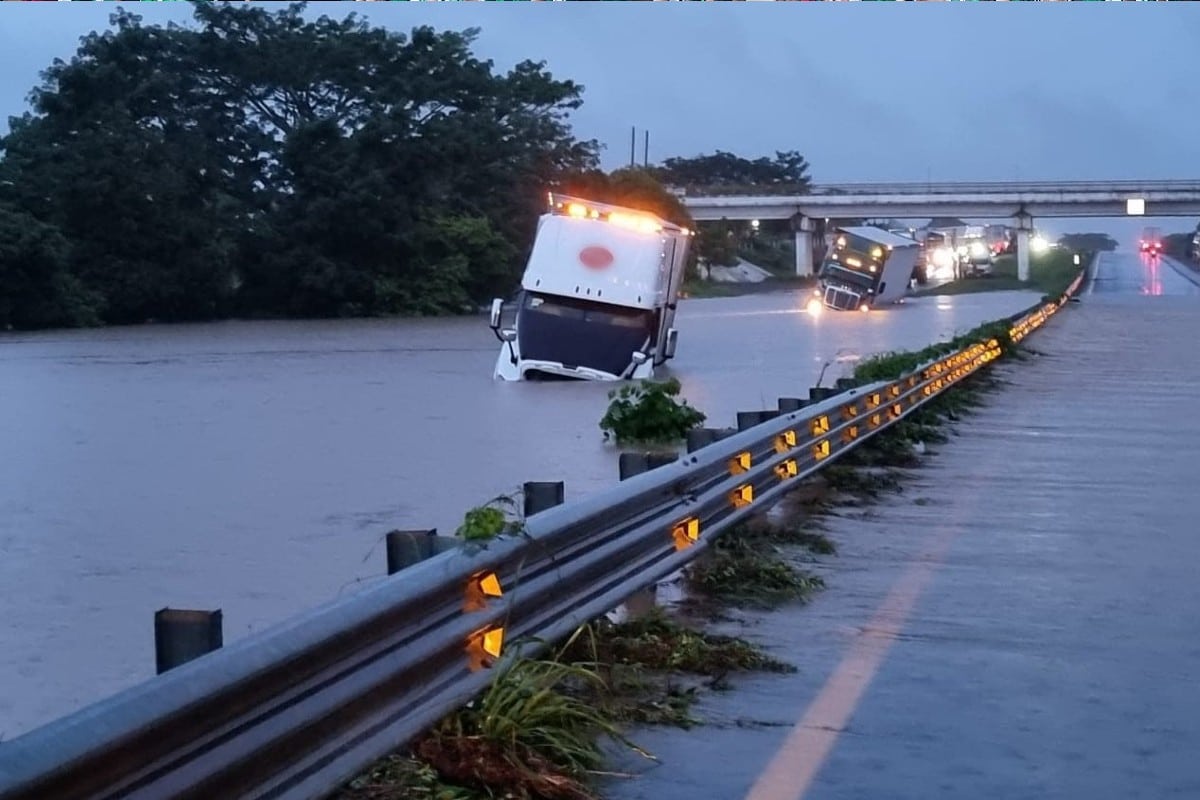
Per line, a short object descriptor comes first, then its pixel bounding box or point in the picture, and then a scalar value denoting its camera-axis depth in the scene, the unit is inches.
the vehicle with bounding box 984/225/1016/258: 6294.3
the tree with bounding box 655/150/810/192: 6481.3
